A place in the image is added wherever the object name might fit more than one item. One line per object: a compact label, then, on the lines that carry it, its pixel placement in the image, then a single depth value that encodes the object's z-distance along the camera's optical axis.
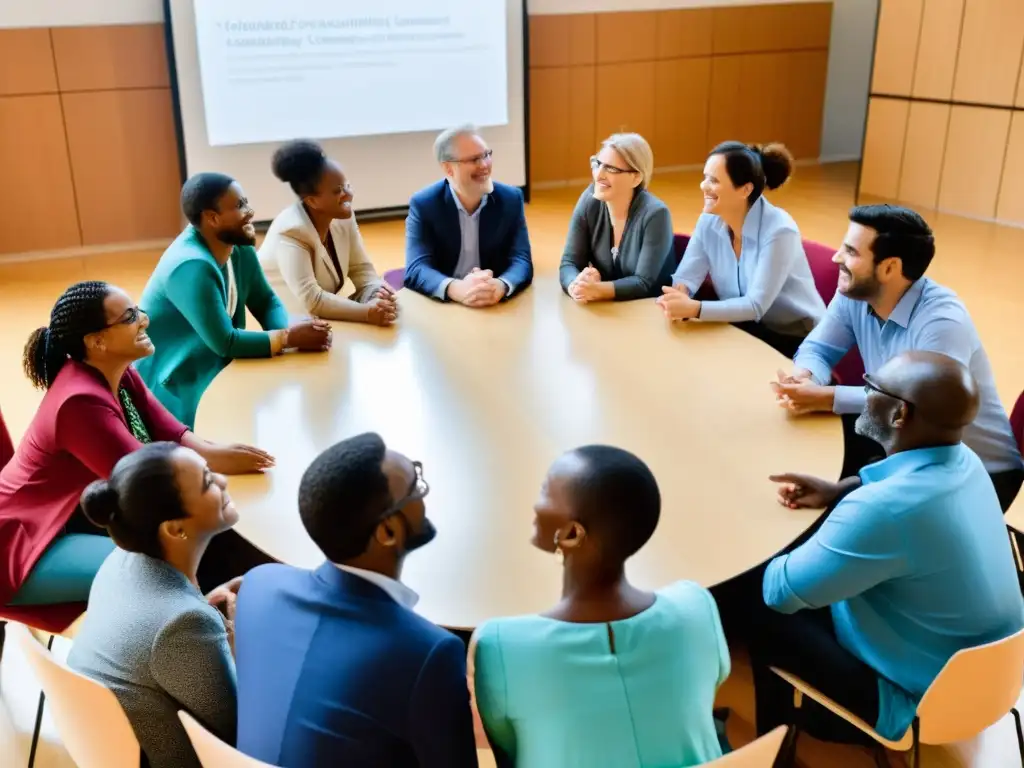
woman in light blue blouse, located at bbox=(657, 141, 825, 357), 3.23
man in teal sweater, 2.97
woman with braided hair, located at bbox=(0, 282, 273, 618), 2.28
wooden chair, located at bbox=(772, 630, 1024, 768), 1.77
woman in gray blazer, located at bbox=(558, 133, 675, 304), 3.52
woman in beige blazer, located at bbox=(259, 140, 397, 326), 3.31
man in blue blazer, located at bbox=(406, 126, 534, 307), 3.71
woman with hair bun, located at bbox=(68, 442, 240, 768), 1.68
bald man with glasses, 1.83
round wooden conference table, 1.94
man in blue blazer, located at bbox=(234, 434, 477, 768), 1.45
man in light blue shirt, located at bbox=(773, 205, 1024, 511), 2.59
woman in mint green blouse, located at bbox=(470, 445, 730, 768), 1.42
